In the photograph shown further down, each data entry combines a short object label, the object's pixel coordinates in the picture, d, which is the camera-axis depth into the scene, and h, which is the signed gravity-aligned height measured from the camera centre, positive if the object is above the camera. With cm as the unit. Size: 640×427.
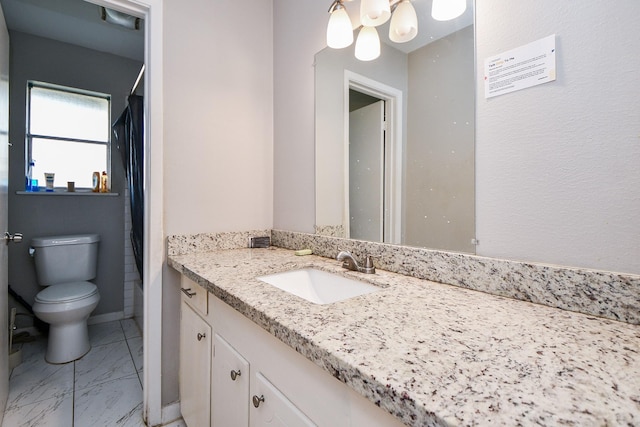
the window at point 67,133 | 236 +70
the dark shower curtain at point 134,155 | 197 +44
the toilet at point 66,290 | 187 -55
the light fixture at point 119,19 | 178 +126
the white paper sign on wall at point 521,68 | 72 +39
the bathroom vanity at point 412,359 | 36 -23
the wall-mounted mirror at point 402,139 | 91 +29
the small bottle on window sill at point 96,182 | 250 +27
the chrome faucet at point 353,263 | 106 -19
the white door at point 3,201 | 133 +6
